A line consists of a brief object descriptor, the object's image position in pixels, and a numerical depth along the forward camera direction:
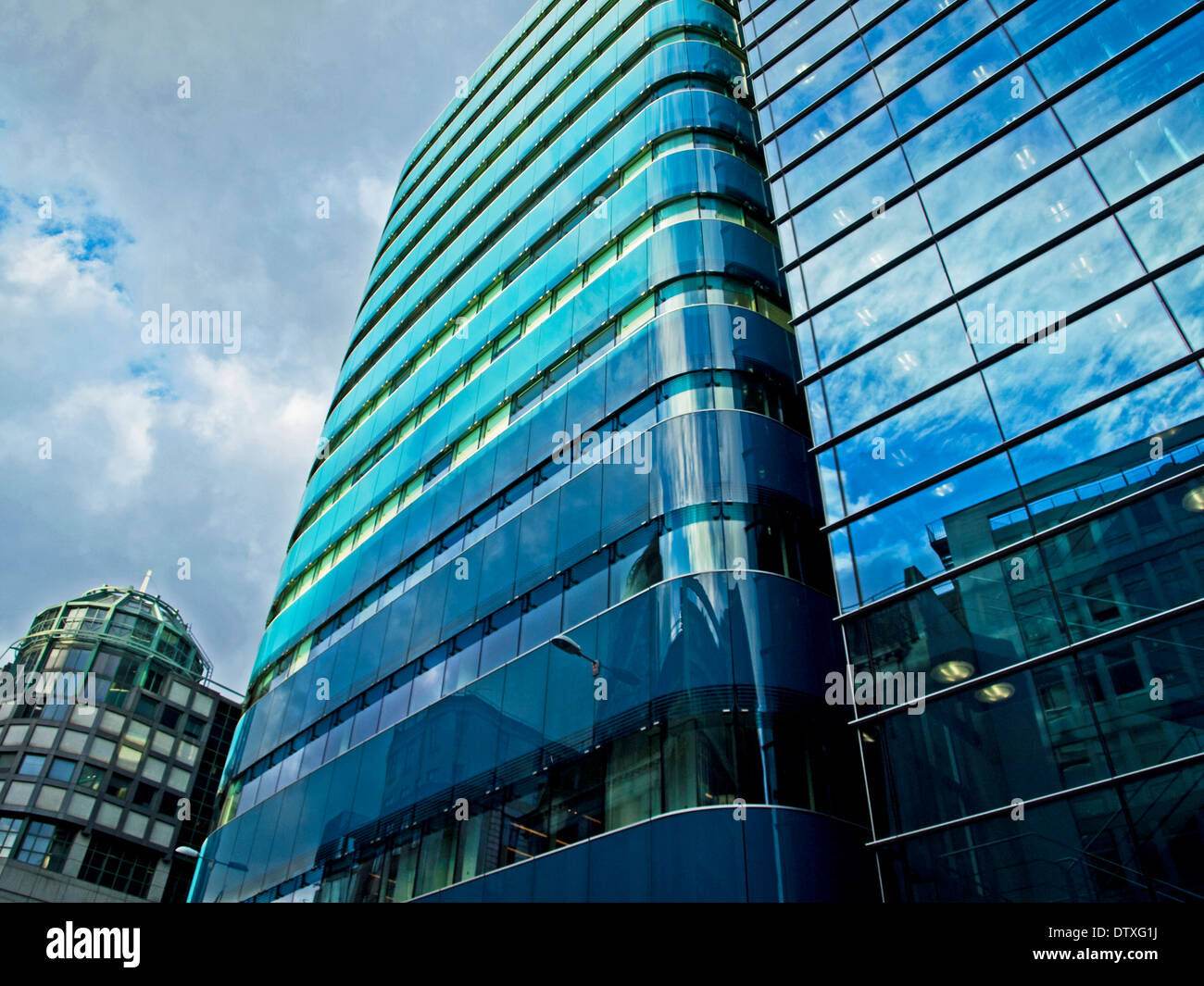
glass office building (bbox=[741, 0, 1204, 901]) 11.38
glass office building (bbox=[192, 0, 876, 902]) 14.75
